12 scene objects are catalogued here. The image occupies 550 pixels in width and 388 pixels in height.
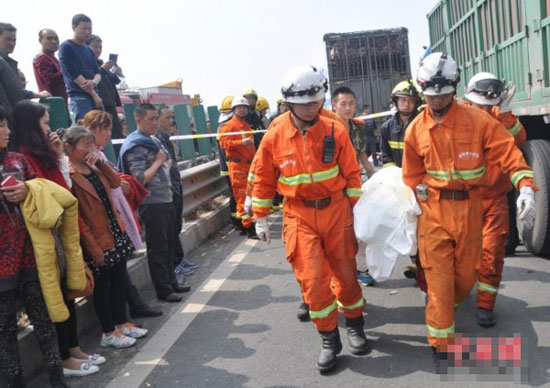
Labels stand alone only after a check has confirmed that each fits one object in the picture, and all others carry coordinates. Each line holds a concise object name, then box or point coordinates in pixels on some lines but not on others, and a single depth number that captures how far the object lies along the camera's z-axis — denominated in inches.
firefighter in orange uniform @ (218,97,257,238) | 333.7
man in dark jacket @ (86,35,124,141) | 313.6
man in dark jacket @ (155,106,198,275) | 253.4
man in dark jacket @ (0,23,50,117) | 215.9
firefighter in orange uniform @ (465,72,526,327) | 169.2
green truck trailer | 214.8
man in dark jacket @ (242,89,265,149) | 377.2
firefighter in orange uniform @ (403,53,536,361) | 144.6
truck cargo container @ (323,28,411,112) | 687.7
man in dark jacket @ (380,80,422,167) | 207.9
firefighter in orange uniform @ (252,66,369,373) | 152.3
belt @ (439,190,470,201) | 146.9
